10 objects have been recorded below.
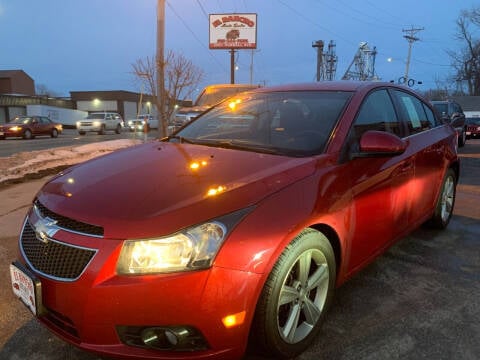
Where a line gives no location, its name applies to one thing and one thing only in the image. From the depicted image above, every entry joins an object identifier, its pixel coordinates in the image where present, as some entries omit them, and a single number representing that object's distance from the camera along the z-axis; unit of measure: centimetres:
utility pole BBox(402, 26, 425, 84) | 5329
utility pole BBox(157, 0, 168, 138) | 1273
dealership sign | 3219
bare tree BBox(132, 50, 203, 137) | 1440
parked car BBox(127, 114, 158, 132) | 3440
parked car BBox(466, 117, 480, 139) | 2170
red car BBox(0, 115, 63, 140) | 2425
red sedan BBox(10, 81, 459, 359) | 186
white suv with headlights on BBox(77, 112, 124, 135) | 2986
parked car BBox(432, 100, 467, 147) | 1502
